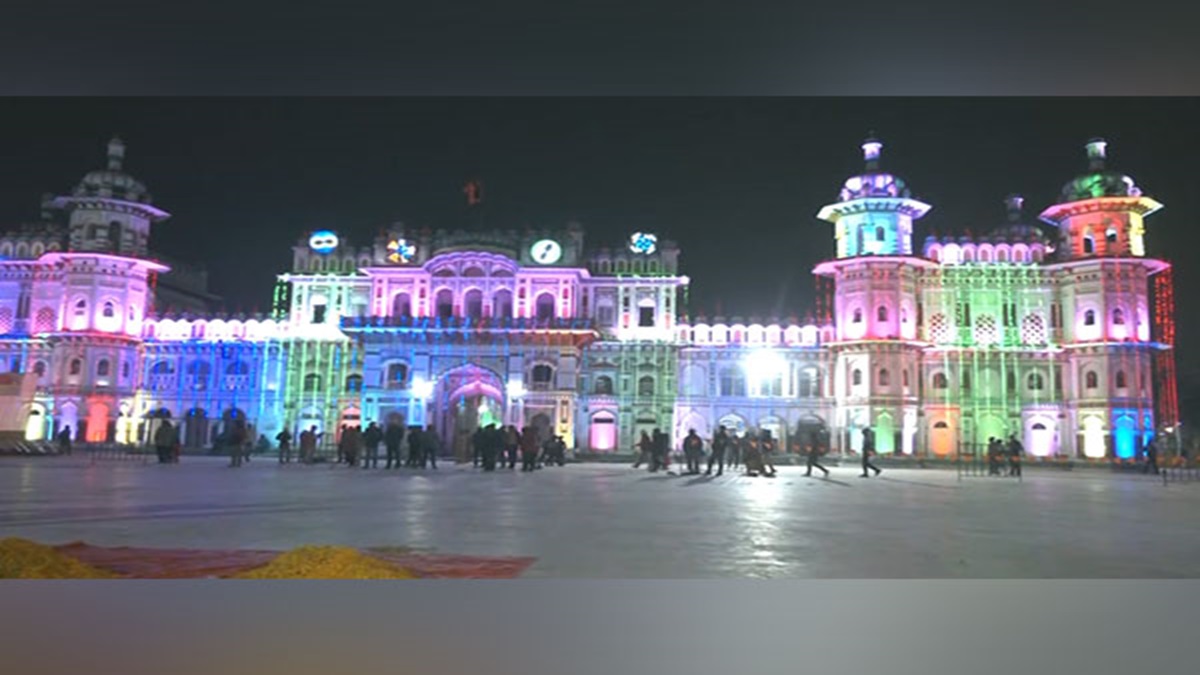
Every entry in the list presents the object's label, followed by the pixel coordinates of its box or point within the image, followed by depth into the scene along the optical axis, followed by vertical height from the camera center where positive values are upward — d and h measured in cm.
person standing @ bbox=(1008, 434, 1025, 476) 2352 -49
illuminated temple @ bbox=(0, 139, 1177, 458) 3703 +380
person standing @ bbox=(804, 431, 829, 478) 2219 -44
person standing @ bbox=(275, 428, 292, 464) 2506 -53
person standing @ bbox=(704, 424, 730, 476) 2184 -40
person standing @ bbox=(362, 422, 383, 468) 2295 -35
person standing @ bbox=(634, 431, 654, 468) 2527 -44
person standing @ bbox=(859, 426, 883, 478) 2264 -40
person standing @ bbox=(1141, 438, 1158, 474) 2670 -45
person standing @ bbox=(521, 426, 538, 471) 2298 -48
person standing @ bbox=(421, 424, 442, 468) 2324 -38
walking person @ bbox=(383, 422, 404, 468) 2276 -31
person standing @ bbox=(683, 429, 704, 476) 2242 -46
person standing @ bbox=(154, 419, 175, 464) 2366 -46
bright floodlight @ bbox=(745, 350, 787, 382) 3956 +287
